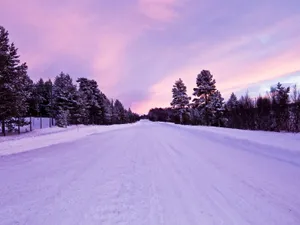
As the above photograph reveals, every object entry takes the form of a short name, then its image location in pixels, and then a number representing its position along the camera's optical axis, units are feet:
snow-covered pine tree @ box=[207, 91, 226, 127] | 129.61
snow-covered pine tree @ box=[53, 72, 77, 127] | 169.60
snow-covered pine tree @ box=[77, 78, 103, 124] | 204.27
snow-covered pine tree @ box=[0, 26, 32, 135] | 90.48
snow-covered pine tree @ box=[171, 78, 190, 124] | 191.93
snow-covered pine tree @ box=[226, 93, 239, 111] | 266.16
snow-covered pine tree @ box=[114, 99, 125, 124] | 357.30
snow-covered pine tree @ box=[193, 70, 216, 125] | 135.65
